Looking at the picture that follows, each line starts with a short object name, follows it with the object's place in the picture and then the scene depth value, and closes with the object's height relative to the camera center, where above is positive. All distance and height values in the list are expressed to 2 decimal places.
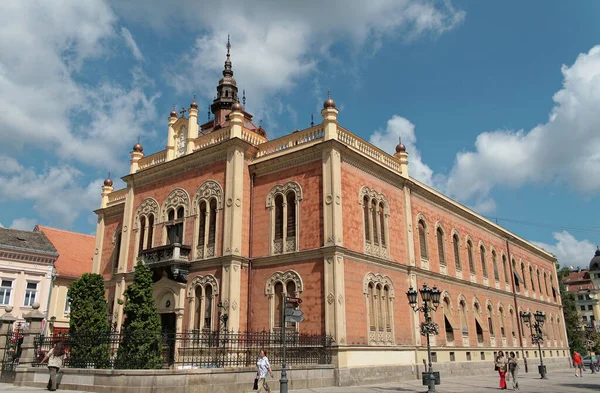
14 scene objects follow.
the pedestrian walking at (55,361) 16.88 -0.19
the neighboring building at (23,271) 35.25 +5.66
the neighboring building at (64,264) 39.34 +7.17
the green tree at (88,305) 24.03 +2.29
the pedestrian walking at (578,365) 30.94 -0.70
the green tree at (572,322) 57.38 +3.35
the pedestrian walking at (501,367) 21.34 -0.56
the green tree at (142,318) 17.62 +1.40
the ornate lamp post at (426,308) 17.77 +1.62
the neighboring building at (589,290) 99.38 +11.80
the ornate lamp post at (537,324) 29.58 +1.86
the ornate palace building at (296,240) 22.66 +5.55
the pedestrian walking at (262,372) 16.00 -0.53
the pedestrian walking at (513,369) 21.92 -0.65
